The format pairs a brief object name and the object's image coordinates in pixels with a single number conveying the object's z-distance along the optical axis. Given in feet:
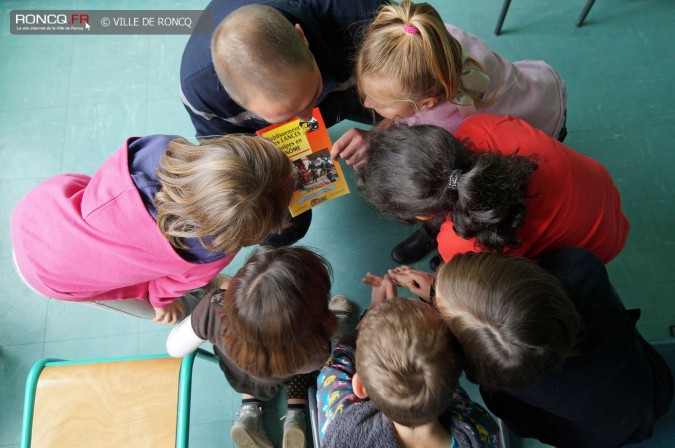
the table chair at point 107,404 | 4.26
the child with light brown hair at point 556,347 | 3.18
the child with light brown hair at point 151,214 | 3.60
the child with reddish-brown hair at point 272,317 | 3.58
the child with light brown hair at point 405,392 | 3.19
